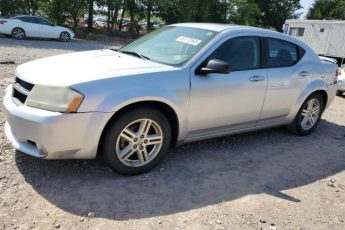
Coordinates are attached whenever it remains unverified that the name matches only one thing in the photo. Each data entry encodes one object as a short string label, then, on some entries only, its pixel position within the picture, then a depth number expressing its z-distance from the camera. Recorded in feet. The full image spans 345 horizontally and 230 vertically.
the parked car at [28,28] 61.41
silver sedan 11.81
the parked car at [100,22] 96.04
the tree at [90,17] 84.11
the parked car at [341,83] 33.55
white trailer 60.95
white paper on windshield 15.14
